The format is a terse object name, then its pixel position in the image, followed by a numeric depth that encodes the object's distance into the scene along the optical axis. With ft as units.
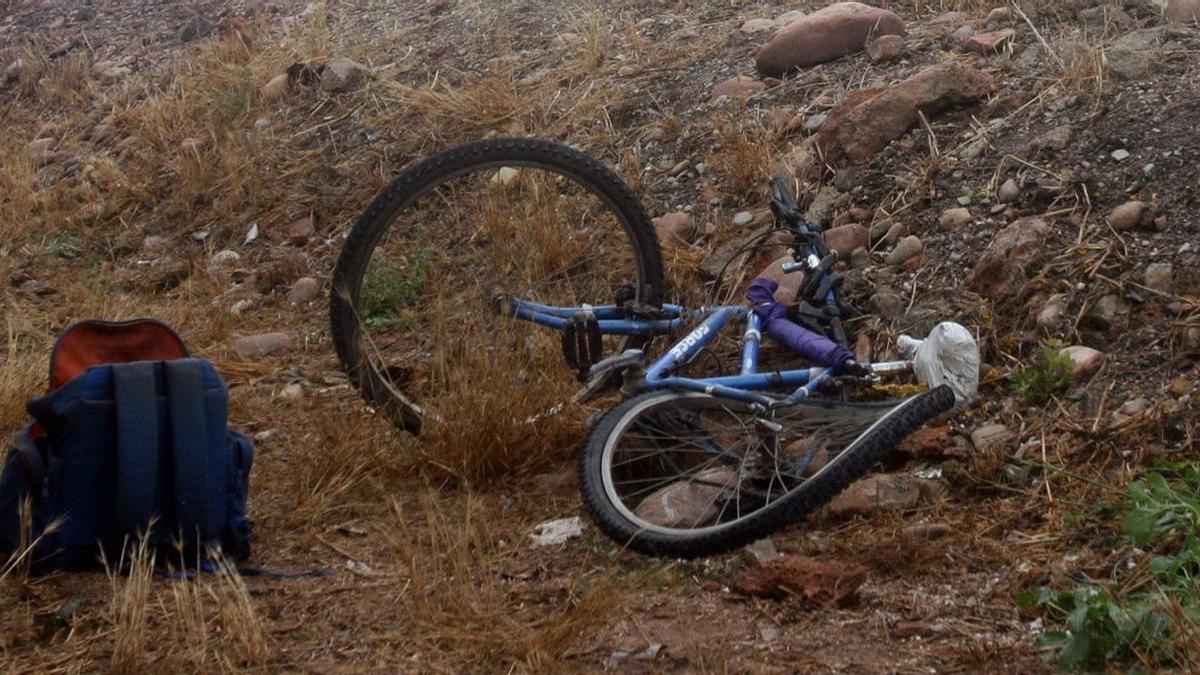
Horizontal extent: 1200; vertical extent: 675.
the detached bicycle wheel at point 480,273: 12.91
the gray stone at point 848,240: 15.38
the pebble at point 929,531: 10.67
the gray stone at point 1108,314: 12.98
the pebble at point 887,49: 18.15
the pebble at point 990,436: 12.00
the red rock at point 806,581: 9.71
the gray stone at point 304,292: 18.12
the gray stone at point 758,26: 20.70
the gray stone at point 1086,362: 12.44
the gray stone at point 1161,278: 12.99
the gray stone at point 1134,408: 11.71
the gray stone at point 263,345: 16.44
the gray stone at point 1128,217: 13.79
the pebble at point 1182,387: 11.76
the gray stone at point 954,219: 14.87
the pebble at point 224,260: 19.36
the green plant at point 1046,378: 12.34
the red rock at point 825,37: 18.80
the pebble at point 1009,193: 14.85
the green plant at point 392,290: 15.93
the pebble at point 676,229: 16.78
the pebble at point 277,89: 22.77
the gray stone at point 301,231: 19.53
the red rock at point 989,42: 17.63
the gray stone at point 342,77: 22.43
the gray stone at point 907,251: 14.84
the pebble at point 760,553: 10.47
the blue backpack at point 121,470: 10.48
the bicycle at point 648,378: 11.25
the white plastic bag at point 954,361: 12.39
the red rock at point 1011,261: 13.75
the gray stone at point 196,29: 26.81
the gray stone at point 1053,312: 13.17
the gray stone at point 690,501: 11.35
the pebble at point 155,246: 20.20
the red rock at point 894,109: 16.44
